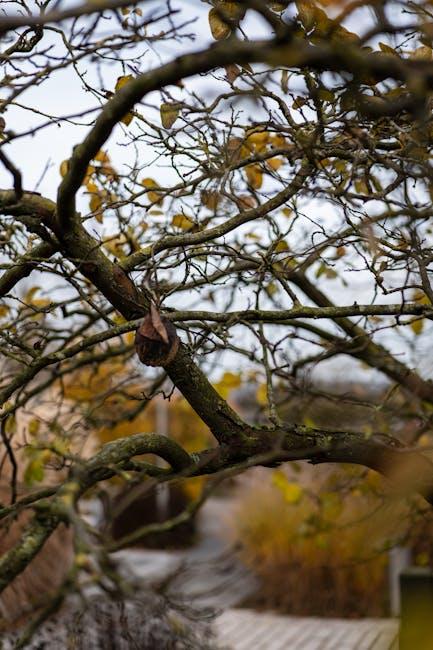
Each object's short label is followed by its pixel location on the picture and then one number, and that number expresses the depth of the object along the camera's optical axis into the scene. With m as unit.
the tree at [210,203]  2.32
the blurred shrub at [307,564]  9.02
